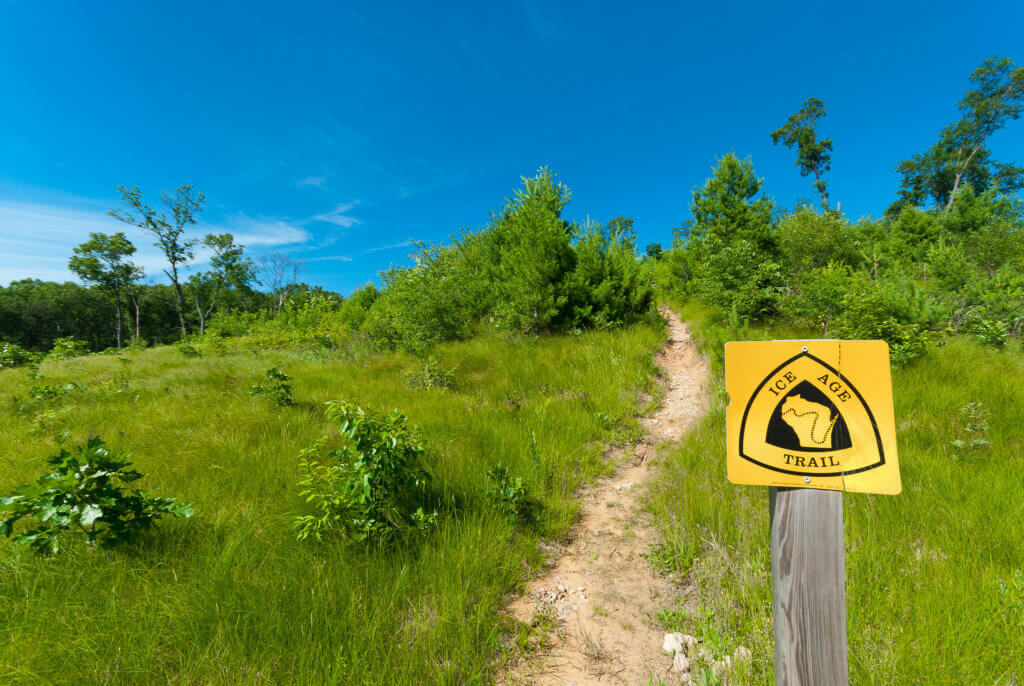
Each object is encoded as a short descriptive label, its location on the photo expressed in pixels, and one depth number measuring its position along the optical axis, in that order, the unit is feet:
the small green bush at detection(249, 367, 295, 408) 15.94
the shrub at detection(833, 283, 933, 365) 16.34
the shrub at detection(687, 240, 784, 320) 27.35
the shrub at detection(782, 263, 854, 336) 21.06
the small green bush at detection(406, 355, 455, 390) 20.39
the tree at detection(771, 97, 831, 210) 104.12
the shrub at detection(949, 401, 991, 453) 10.72
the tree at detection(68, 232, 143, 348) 127.44
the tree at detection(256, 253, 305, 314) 128.32
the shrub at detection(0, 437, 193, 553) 6.48
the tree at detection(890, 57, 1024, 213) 87.35
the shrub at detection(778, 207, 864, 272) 40.09
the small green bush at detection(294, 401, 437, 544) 7.88
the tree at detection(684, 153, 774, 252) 38.22
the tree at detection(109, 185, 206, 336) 92.05
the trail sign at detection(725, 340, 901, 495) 3.31
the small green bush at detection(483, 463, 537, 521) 10.11
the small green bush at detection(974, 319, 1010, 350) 19.13
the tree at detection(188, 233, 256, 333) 128.47
